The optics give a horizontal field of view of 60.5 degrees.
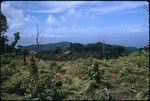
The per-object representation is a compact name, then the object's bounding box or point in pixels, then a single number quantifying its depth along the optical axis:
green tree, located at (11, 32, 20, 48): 18.76
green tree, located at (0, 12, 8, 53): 16.34
